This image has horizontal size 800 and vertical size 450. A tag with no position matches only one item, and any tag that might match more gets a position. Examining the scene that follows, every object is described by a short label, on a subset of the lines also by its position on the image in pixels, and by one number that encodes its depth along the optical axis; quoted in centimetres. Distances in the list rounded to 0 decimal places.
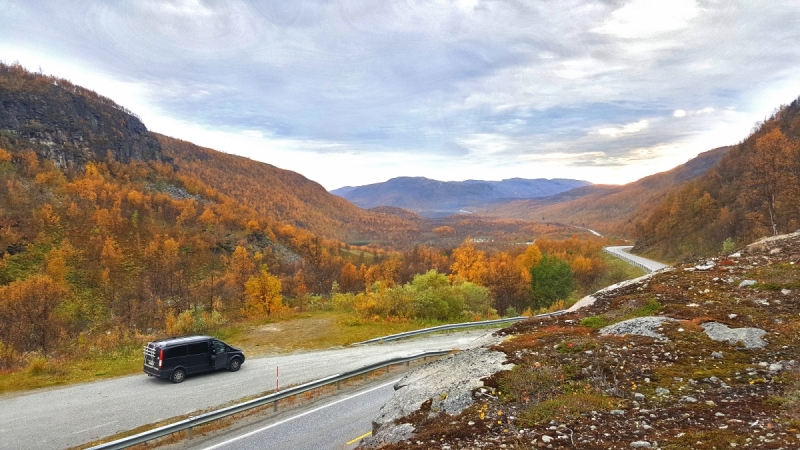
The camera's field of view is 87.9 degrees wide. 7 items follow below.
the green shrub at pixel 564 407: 734
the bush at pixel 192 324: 3212
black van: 1919
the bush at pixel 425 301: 3900
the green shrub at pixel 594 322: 1301
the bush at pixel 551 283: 7512
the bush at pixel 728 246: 4566
